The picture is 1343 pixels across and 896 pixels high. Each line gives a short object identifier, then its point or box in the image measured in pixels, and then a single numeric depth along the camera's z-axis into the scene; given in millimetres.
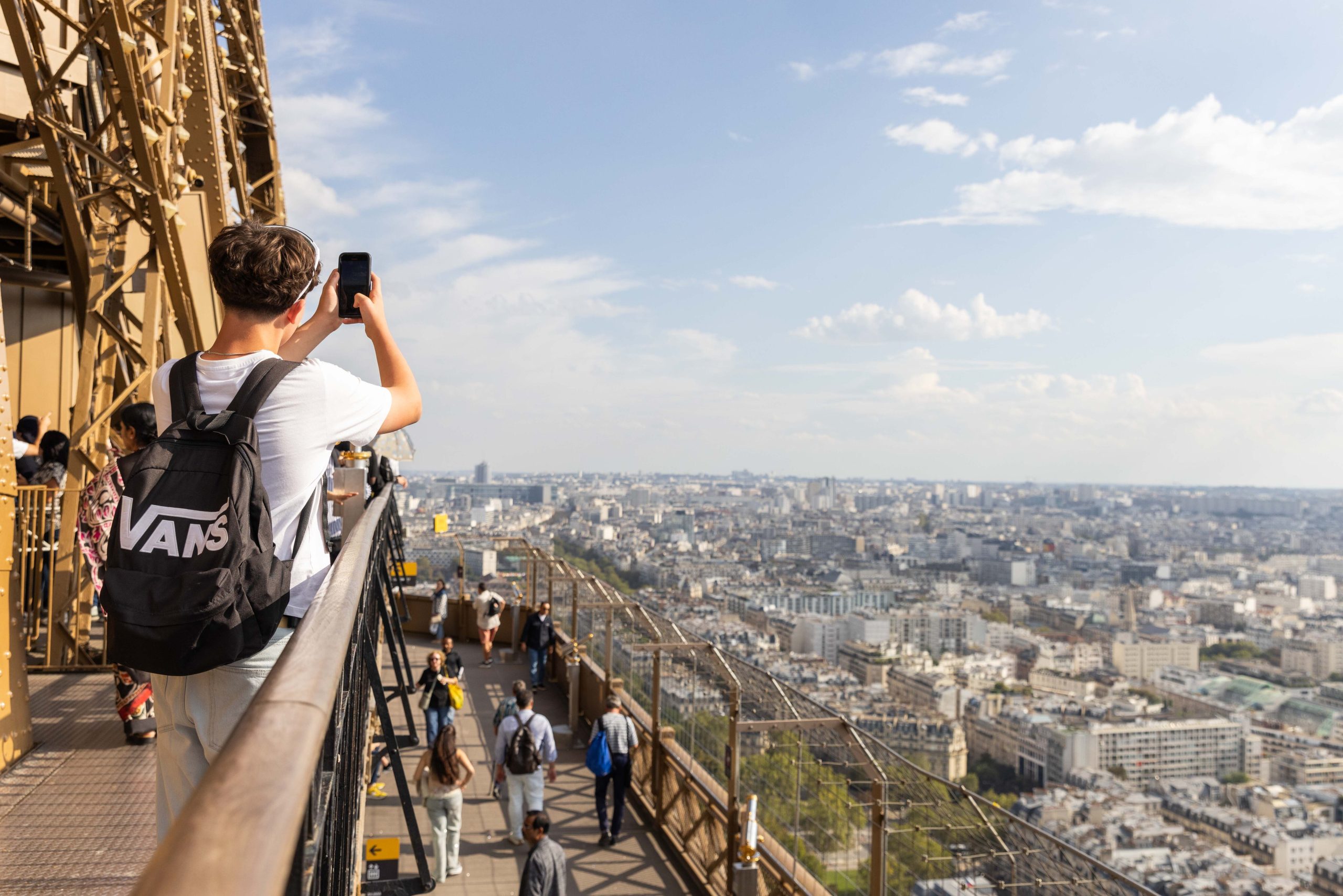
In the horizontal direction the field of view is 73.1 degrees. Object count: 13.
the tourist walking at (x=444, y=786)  8031
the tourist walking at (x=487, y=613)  15469
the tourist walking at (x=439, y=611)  16406
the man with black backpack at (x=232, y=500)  1556
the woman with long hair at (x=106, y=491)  3359
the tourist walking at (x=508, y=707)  9109
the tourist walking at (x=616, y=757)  9945
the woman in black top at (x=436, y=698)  10203
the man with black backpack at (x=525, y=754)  8969
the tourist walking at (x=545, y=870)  6852
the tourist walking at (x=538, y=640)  14461
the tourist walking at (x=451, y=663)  12023
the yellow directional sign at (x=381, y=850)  5656
